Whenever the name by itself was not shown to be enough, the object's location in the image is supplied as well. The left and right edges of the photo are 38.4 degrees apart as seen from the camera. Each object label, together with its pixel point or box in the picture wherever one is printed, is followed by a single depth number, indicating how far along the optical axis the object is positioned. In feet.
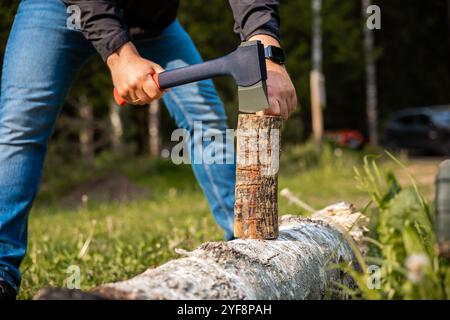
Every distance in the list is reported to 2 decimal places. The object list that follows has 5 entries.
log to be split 6.74
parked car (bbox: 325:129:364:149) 51.74
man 7.24
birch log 5.03
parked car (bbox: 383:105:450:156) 53.22
